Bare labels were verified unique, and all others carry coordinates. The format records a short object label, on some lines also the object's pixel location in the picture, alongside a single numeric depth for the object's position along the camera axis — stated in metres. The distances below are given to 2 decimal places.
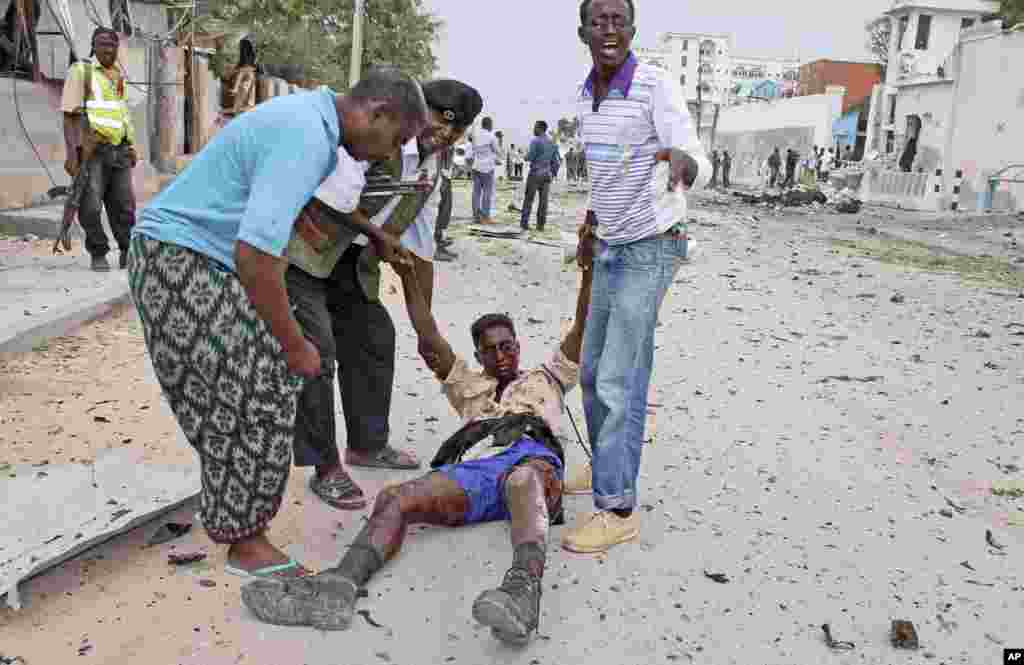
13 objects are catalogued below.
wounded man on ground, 2.50
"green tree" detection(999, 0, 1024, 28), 35.64
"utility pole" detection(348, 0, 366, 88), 21.75
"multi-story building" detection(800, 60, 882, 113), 55.25
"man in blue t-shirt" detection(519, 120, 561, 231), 13.70
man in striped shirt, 2.91
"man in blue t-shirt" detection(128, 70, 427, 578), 2.20
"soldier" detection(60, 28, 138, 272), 6.67
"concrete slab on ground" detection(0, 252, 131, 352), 5.34
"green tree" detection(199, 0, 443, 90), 24.36
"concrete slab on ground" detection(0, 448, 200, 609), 2.66
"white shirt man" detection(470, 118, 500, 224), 13.75
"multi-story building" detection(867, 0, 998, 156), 39.25
